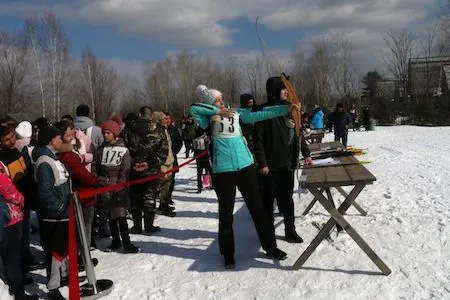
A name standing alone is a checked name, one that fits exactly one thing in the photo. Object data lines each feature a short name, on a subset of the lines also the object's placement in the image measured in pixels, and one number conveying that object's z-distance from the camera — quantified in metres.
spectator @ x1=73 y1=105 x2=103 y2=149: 7.10
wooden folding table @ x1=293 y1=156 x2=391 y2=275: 4.25
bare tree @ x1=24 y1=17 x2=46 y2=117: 38.45
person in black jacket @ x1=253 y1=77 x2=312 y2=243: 5.14
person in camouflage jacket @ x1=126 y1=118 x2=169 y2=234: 6.62
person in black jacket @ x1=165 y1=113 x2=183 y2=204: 9.10
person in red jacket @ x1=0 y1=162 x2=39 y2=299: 4.30
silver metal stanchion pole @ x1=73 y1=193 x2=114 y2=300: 4.35
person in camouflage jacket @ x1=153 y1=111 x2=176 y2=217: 7.42
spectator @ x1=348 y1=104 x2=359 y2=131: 29.92
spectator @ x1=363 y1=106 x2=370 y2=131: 29.41
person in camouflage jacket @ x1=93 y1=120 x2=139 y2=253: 5.74
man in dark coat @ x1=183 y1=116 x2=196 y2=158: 18.50
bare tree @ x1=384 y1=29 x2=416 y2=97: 41.06
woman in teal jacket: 4.77
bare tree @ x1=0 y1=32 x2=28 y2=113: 40.78
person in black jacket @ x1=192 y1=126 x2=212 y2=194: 9.82
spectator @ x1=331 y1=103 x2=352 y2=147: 15.80
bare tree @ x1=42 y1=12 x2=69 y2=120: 39.69
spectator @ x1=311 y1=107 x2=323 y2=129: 18.30
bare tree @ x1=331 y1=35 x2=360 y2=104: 49.72
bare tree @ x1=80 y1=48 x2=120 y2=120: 51.50
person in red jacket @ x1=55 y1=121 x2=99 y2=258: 4.75
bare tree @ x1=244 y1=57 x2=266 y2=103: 46.51
